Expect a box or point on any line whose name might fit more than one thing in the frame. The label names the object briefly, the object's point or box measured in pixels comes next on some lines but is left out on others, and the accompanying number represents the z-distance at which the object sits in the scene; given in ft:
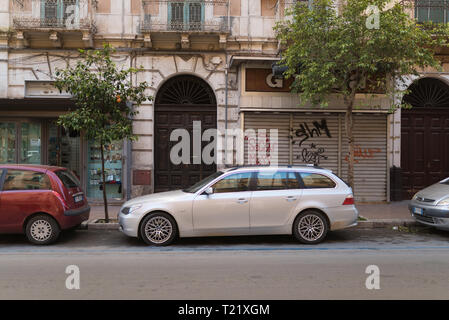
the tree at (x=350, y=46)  31.68
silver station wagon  24.18
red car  24.39
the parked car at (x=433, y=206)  26.91
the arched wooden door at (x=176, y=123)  43.83
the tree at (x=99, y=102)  29.43
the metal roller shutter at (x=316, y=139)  43.86
